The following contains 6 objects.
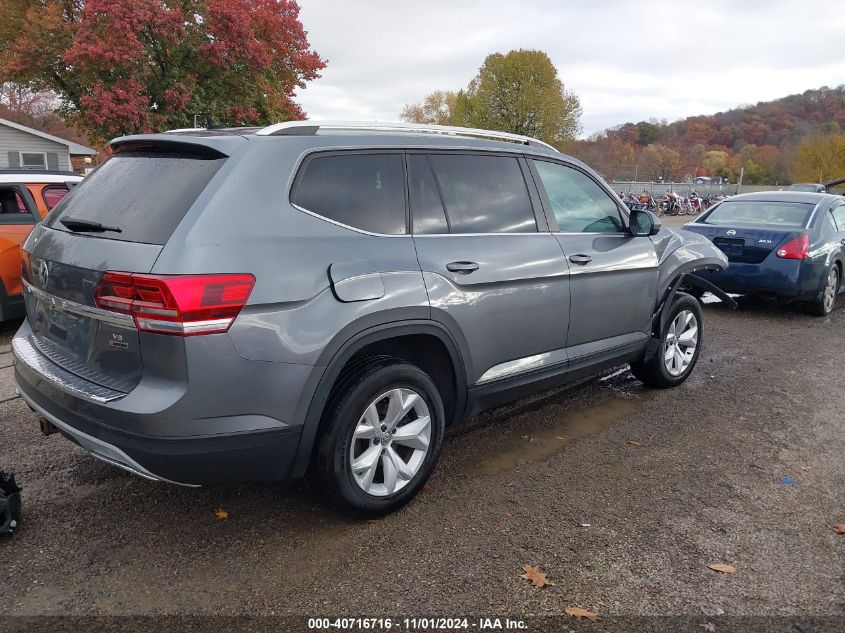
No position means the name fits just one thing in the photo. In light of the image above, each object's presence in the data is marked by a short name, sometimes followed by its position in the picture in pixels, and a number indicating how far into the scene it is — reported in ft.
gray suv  8.48
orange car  21.74
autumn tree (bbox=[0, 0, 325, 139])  73.67
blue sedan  26.40
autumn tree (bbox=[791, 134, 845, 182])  176.45
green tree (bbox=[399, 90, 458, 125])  314.12
